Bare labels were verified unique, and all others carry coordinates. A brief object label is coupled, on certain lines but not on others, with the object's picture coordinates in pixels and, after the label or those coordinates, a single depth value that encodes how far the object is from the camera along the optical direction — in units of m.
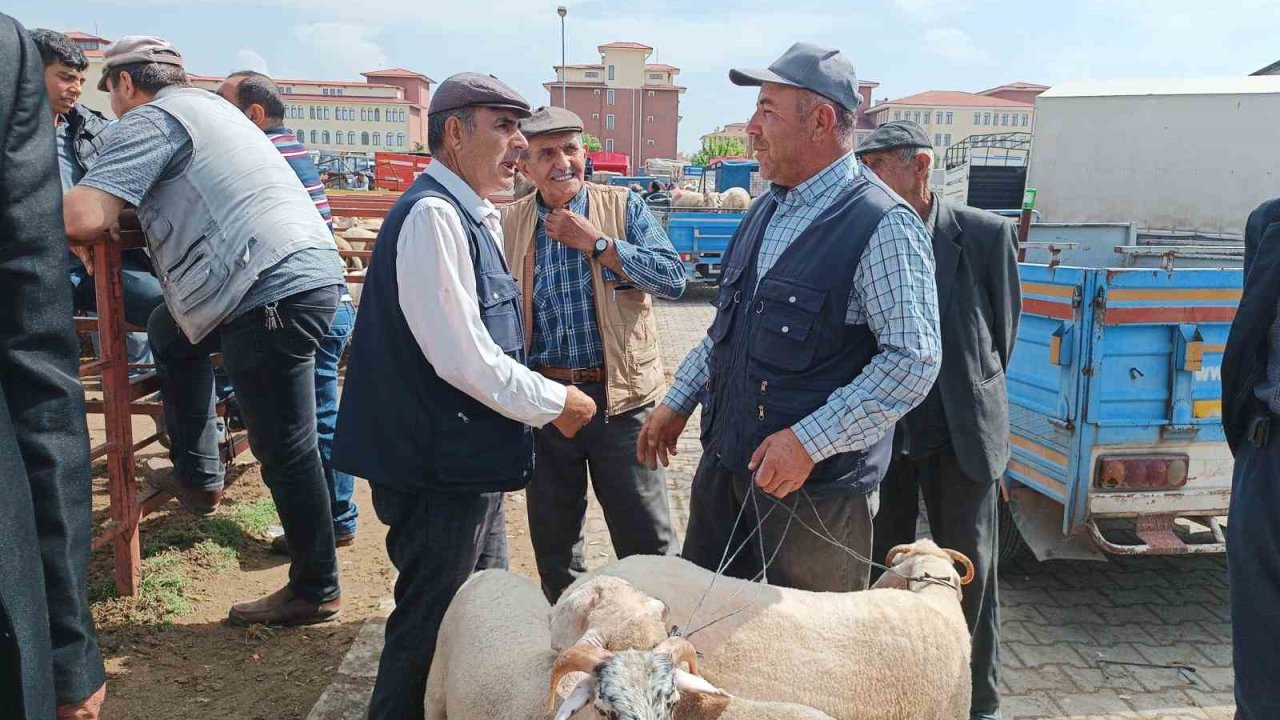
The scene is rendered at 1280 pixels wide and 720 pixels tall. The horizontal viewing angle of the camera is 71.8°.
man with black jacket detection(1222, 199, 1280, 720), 2.43
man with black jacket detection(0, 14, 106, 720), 1.35
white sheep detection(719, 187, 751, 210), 19.03
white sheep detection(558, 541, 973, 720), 2.35
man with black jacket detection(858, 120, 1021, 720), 3.39
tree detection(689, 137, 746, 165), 69.62
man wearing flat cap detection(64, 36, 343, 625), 3.34
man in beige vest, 3.69
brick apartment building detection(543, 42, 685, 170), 88.69
